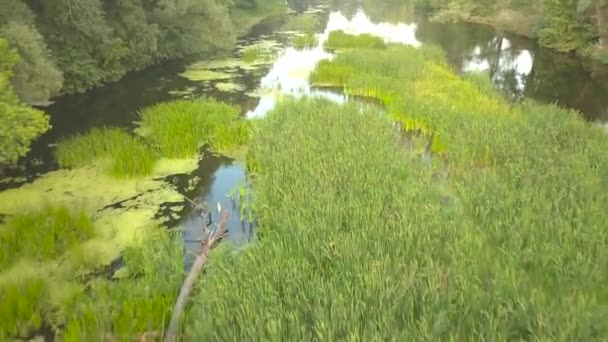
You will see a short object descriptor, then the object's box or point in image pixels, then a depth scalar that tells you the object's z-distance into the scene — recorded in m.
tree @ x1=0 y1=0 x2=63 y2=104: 11.56
